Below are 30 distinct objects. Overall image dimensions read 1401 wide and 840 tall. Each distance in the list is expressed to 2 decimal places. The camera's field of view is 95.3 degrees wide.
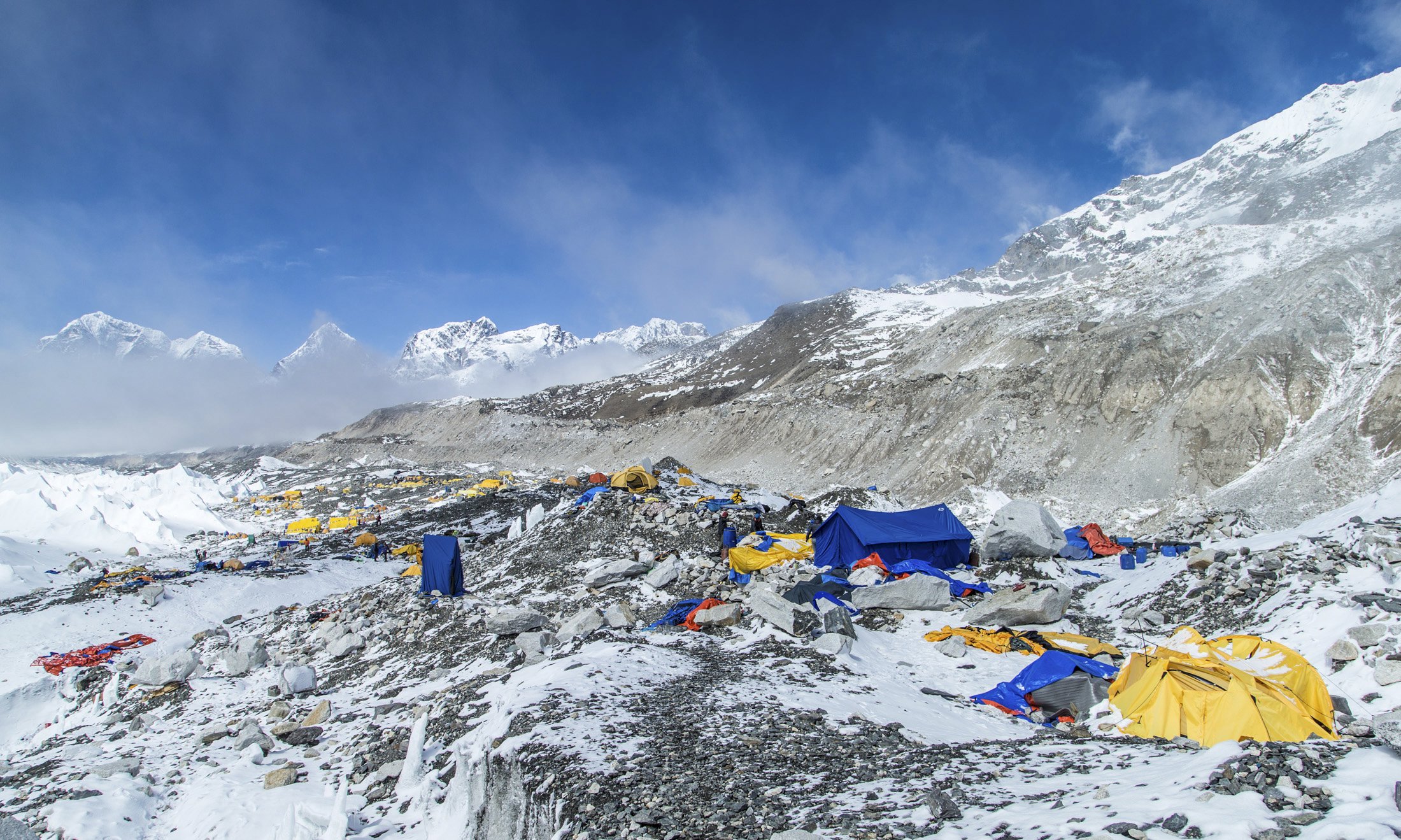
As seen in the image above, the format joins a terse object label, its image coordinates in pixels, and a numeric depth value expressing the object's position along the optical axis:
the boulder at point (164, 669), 14.22
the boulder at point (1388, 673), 7.18
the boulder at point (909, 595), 14.38
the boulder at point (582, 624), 12.17
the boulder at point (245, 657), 15.18
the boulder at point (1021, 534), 18.17
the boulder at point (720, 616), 12.96
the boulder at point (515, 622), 13.26
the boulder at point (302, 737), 10.38
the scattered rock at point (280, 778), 8.88
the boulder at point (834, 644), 10.98
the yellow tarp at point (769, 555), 17.64
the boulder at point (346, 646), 15.80
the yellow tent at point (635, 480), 26.66
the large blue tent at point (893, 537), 17.97
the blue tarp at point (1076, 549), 18.77
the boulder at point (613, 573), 17.48
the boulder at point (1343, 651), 7.87
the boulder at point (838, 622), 11.62
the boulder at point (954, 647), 11.62
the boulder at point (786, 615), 11.88
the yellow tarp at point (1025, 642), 10.65
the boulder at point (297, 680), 13.03
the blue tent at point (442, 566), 18.06
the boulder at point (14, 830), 7.75
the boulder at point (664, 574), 16.80
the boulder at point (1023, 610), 13.01
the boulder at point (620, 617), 13.15
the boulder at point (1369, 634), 7.86
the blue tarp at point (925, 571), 15.46
